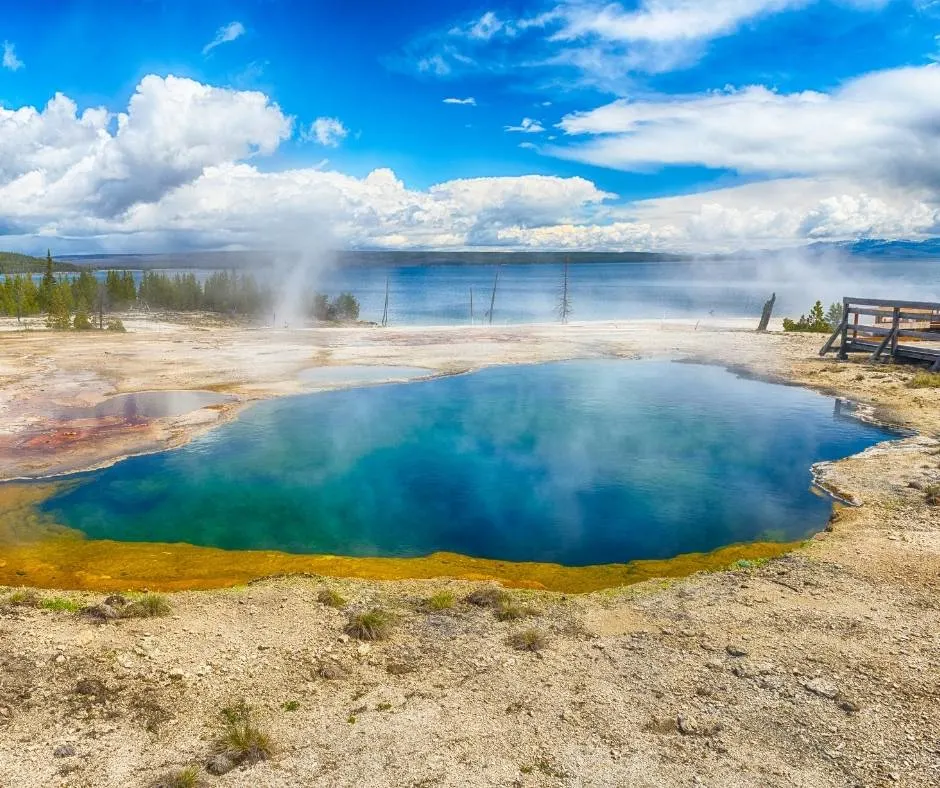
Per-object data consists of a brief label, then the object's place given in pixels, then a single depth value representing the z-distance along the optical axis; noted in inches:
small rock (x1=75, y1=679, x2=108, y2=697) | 285.6
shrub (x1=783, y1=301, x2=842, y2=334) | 1798.7
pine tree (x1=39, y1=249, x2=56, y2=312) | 2984.7
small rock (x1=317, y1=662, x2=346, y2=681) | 303.0
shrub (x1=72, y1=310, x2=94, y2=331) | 2022.6
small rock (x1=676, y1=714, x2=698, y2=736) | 261.6
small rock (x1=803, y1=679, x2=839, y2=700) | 282.8
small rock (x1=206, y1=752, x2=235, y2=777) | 240.8
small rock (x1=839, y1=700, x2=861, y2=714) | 271.6
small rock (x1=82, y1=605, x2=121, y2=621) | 348.2
